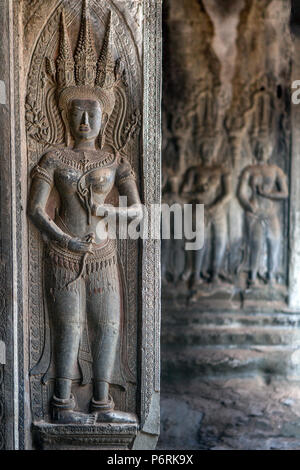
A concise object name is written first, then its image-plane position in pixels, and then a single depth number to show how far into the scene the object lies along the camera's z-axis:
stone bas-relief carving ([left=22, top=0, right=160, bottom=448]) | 3.67
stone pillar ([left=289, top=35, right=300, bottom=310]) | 7.45
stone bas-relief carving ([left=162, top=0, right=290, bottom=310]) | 7.60
